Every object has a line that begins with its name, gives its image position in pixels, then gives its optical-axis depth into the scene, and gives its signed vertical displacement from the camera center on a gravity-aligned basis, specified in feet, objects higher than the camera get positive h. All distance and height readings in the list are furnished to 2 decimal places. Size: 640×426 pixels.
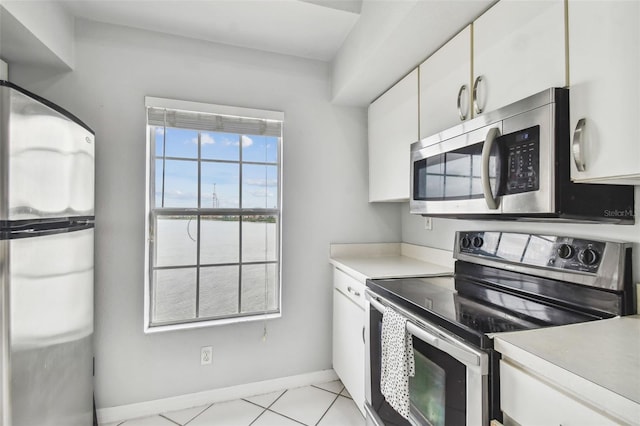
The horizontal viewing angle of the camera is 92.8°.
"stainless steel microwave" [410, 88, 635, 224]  3.20 +0.52
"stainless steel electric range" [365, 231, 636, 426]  3.03 -1.16
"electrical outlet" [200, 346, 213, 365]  6.73 -3.14
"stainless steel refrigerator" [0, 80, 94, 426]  3.27 -0.62
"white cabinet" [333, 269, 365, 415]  5.94 -2.58
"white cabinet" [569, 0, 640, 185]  2.62 +1.18
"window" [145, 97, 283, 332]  6.56 -0.03
